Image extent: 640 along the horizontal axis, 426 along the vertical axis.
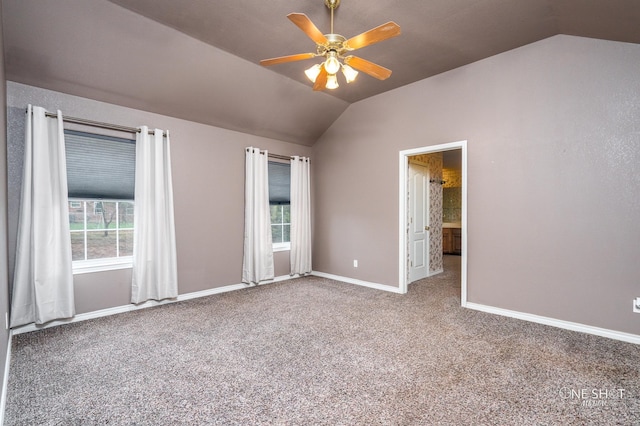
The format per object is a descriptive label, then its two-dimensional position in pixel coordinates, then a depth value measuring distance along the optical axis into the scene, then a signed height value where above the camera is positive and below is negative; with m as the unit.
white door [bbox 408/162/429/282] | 5.27 -0.21
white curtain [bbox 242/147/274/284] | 4.91 -0.10
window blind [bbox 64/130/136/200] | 3.45 +0.55
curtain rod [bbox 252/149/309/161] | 5.28 +0.96
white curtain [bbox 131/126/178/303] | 3.80 -0.16
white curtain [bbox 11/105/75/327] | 3.03 -0.21
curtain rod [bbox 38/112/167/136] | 3.29 +1.01
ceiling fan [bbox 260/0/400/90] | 2.11 +1.25
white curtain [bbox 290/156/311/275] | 5.53 -0.10
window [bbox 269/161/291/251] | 5.43 +0.14
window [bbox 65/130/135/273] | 3.48 +0.15
